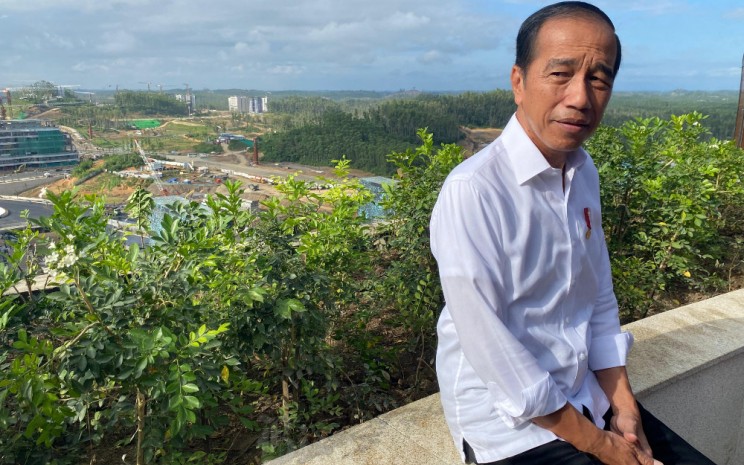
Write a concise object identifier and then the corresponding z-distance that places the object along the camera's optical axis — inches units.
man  43.5
